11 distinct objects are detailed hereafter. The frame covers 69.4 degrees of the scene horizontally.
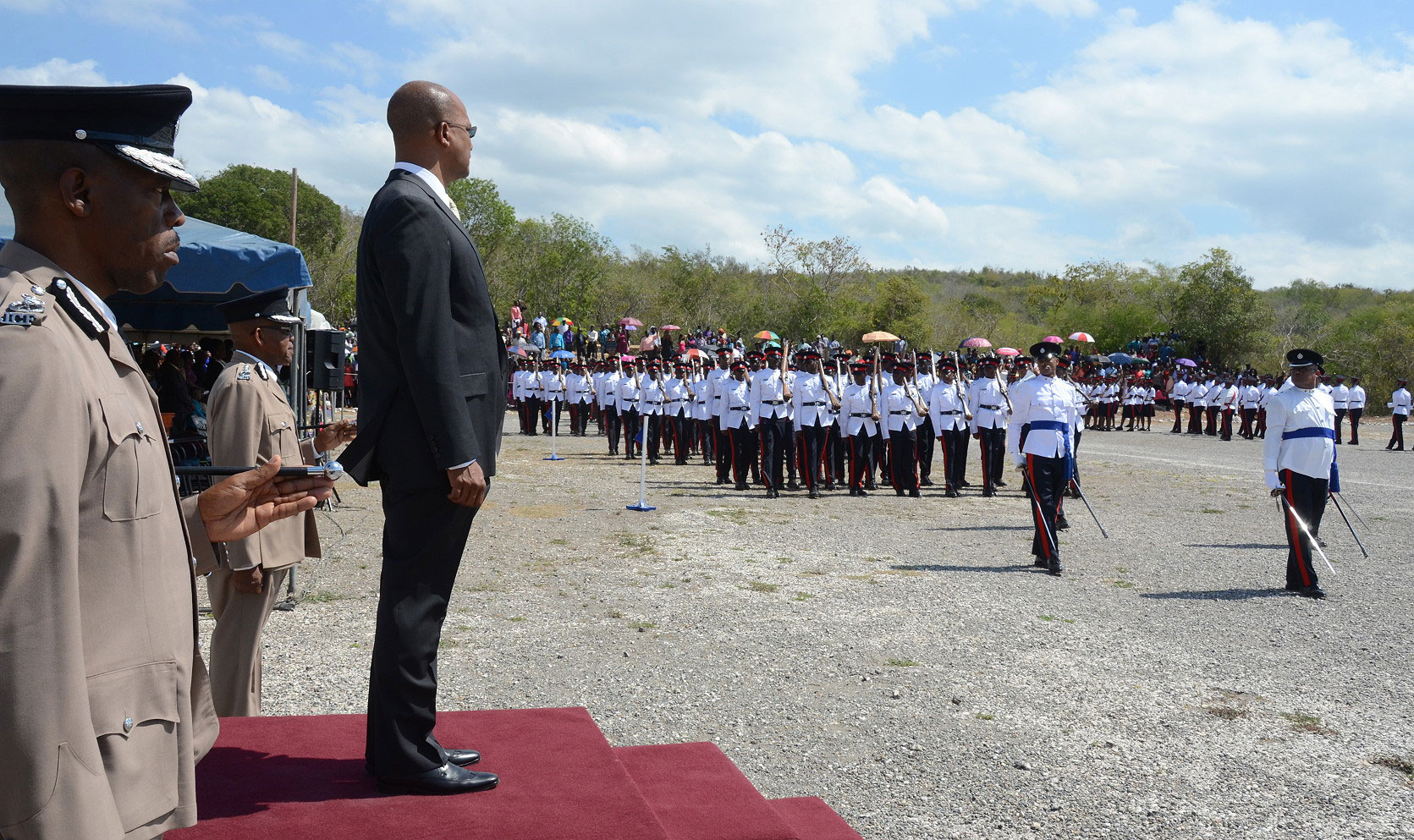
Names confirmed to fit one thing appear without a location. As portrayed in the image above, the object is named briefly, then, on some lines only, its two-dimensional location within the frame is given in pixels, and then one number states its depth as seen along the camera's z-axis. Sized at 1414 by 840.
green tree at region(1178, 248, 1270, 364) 44.97
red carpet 2.69
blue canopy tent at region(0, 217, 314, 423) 7.53
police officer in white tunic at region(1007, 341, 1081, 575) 8.68
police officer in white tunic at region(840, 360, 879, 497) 14.49
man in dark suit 2.70
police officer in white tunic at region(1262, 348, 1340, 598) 7.98
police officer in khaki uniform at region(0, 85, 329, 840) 1.40
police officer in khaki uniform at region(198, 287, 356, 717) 3.98
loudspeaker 7.41
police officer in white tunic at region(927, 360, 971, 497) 14.70
